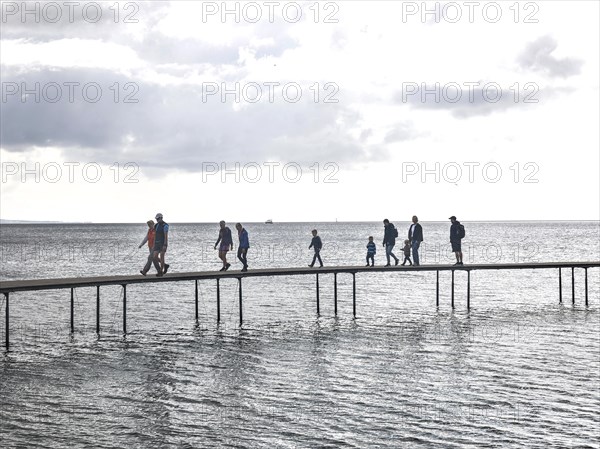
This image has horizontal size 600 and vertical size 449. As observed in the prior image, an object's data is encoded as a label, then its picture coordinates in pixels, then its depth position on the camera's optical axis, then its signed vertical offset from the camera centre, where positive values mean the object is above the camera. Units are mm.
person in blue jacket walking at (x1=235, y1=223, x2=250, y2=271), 30597 -80
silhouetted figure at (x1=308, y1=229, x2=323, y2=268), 35631 -125
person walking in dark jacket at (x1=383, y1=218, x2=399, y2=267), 34750 +166
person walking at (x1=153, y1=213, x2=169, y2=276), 26484 +175
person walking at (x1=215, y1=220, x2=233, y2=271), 29725 +88
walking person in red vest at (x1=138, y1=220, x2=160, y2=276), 27891 +181
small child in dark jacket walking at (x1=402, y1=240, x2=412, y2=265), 37581 -498
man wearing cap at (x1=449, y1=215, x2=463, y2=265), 34031 +140
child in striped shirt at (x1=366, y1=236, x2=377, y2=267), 37291 -460
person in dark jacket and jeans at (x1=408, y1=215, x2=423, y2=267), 33656 +155
